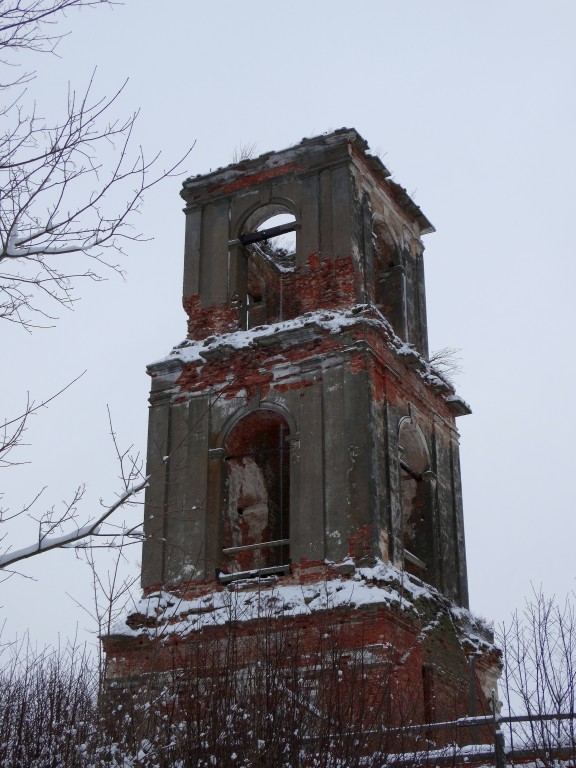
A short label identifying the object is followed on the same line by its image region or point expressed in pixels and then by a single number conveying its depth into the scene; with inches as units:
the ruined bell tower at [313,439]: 565.6
